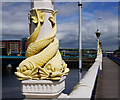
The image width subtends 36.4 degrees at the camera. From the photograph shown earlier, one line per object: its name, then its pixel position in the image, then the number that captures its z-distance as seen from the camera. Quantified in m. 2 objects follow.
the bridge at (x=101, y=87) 3.56
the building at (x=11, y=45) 81.09
